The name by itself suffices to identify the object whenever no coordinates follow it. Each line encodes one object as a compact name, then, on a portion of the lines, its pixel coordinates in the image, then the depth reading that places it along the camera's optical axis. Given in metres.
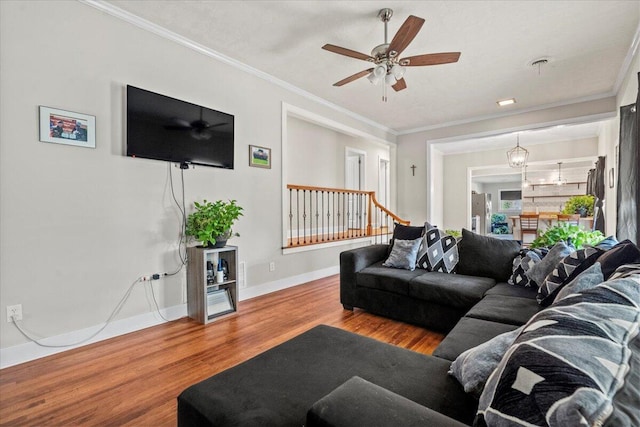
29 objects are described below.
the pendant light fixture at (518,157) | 6.51
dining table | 6.80
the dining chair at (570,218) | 6.67
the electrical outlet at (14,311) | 2.21
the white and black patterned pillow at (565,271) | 1.93
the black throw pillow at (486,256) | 2.94
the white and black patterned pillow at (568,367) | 0.57
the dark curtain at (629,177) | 2.67
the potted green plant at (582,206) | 6.50
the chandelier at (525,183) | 8.88
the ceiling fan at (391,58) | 2.60
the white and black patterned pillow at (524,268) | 2.62
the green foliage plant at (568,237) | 2.69
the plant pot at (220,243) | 3.18
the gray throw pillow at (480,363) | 1.03
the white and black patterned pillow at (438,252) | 3.23
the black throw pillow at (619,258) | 1.55
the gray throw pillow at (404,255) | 3.31
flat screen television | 2.79
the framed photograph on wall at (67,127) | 2.36
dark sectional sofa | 0.80
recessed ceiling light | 4.80
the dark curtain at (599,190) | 5.03
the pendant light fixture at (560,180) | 8.21
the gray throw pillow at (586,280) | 1.50
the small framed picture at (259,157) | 3.85
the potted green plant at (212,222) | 3.01
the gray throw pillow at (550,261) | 2.35
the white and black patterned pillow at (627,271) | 1.18
